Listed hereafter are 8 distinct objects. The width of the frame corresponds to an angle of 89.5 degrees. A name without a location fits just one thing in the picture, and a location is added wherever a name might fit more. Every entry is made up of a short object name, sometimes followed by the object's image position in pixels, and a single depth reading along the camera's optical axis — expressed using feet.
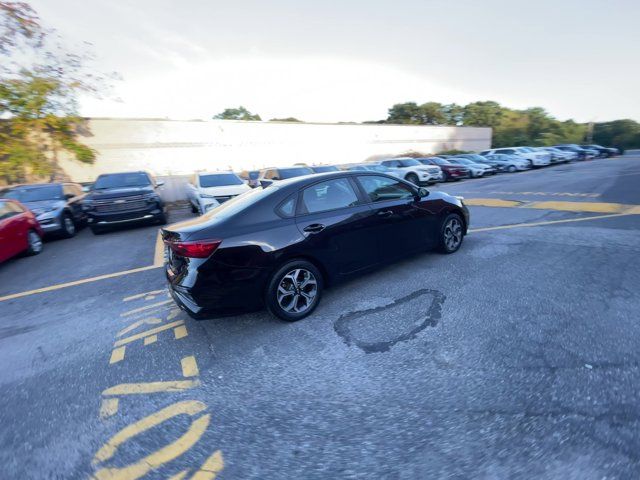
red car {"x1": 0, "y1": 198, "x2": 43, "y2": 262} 21.26
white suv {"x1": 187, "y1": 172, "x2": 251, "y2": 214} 30.58
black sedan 10.52
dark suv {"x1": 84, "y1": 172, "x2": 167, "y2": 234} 29.45
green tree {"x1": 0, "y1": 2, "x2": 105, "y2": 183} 48.47
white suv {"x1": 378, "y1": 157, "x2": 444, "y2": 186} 56.39
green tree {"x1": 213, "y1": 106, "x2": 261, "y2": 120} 291.79
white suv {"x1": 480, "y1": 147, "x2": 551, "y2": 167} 79.20
